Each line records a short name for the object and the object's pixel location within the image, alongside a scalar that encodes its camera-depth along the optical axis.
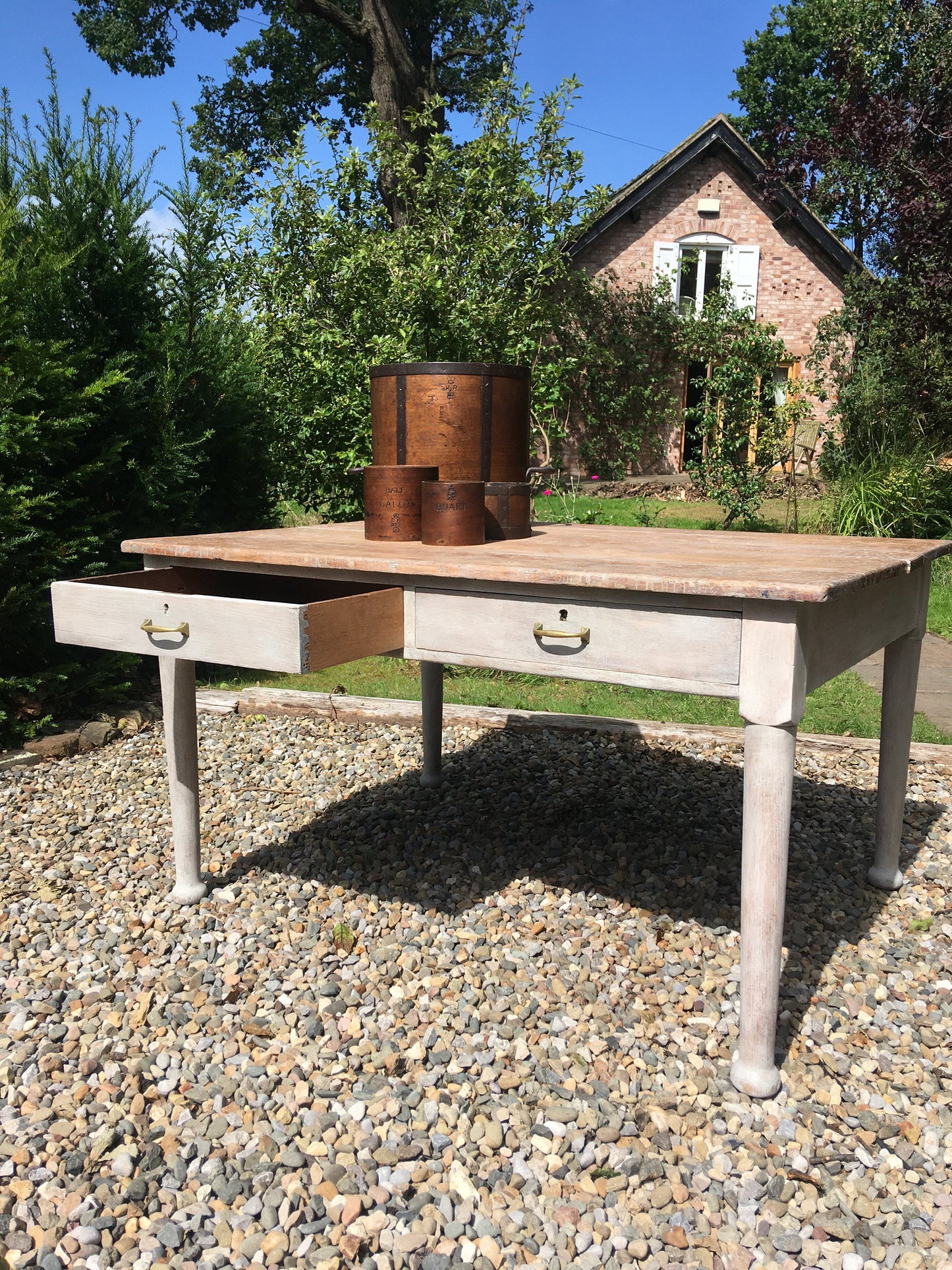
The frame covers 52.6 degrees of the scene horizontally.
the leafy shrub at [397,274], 6.08
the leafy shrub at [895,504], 8.70
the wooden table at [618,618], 1.89
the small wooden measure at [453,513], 2.46
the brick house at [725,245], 15.85
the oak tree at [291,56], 17.02
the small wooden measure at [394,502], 2.62
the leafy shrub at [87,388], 4.17
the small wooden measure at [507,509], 2.77
